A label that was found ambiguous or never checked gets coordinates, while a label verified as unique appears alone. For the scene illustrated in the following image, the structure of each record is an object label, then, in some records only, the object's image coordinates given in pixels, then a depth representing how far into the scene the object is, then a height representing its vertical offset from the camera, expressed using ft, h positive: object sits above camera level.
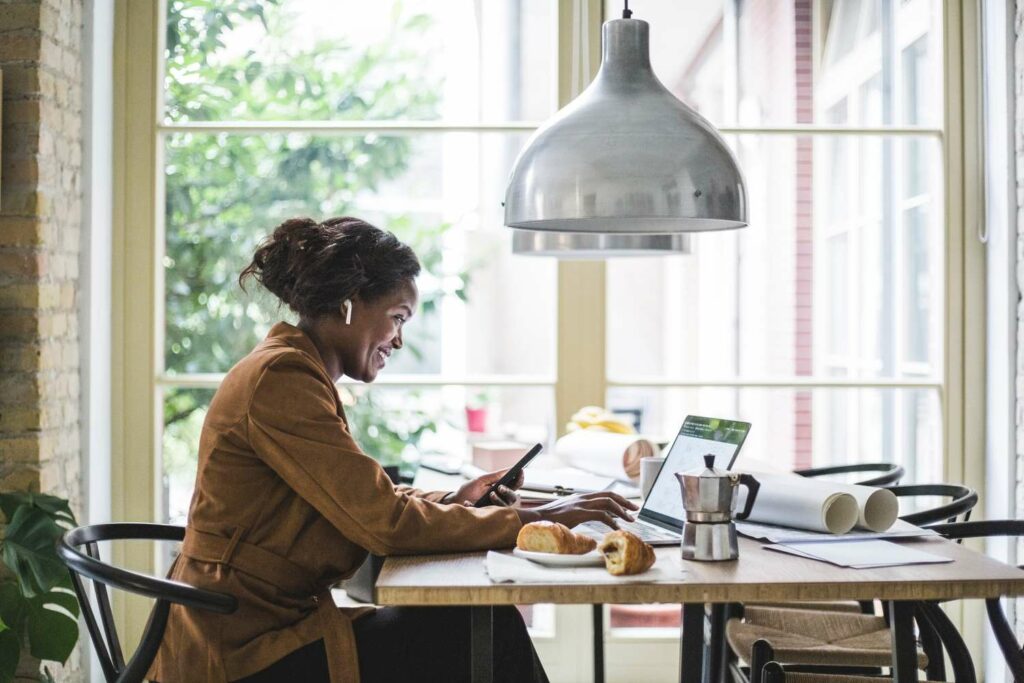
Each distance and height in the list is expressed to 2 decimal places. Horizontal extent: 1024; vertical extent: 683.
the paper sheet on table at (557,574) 5.74 -1.24
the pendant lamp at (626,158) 6.18 +1.00
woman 6.63 -1.20
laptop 7.22 -0.89
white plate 6.09 -1.21
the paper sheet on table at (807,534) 6.84 -1.23
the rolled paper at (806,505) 7.03 -1.08
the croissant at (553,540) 6.22 -1.14
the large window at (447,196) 12.17 +1.60
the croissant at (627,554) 5.86 -1.15
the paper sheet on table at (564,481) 8.84 -1.19
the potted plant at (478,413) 12.76 -0.87
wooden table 5.65 -1.27
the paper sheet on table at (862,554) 6.12 -1.23
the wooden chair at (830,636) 8.09 -2.30
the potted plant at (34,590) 9.48 -2.18
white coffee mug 8.34 -1.00
